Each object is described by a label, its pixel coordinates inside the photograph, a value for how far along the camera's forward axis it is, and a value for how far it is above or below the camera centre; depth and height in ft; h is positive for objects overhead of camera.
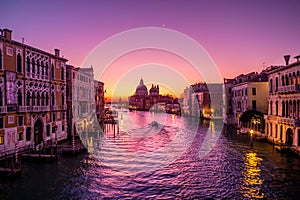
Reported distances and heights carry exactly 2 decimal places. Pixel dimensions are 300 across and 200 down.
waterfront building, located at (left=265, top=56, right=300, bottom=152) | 95.81 -2.26
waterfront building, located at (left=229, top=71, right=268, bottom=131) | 145.92 +0.39
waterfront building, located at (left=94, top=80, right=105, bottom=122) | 211.20 +3.34
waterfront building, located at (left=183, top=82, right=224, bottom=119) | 308.60 +0.13
